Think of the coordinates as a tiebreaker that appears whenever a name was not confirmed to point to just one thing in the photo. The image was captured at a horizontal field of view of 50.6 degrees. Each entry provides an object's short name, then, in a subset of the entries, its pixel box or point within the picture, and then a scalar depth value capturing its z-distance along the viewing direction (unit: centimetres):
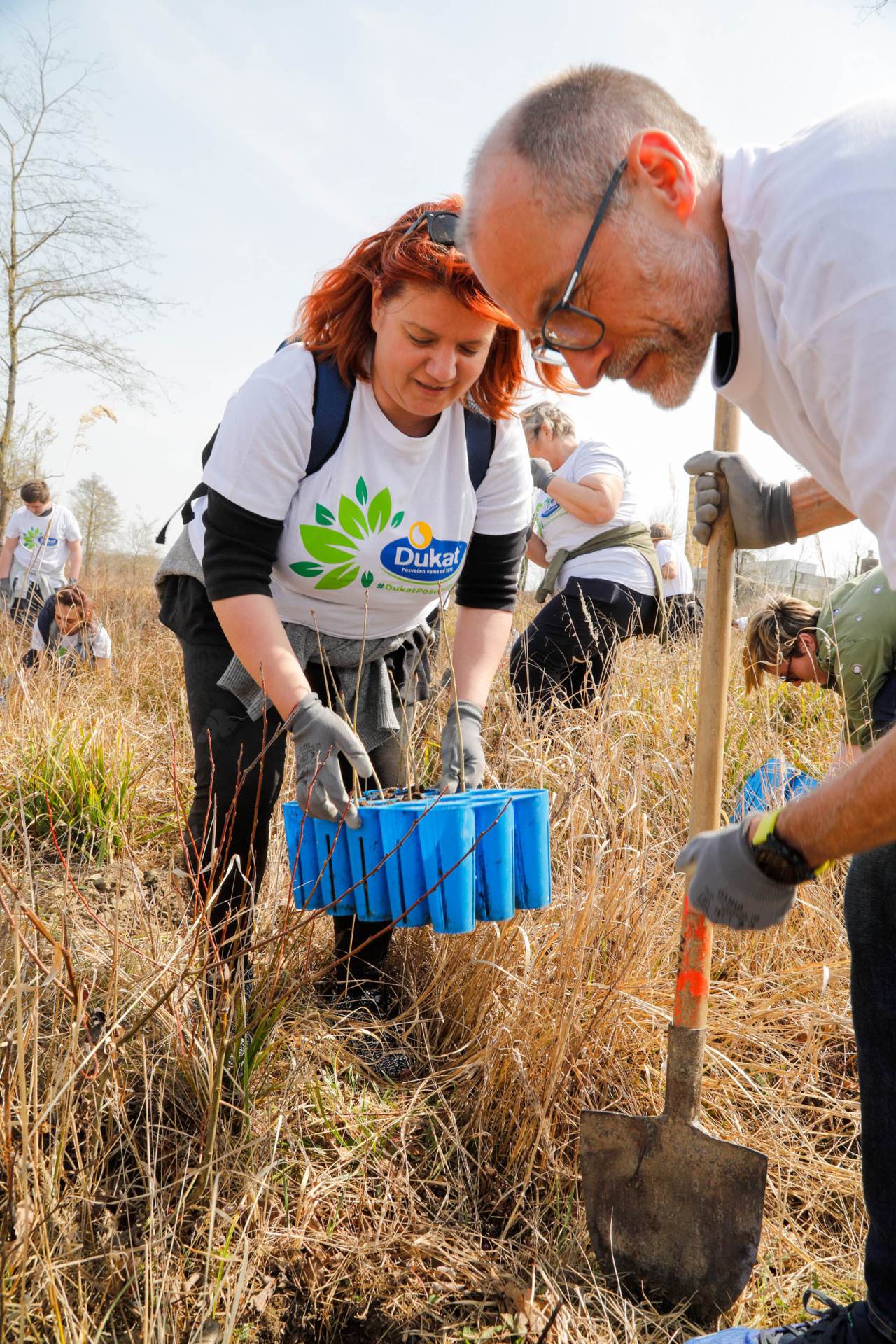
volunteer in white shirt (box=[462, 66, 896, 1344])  96
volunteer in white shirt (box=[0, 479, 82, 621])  702
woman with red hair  183
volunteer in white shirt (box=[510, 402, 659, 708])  407
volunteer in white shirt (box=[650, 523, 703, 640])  494
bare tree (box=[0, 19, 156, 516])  1264
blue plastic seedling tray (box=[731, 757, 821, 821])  281
